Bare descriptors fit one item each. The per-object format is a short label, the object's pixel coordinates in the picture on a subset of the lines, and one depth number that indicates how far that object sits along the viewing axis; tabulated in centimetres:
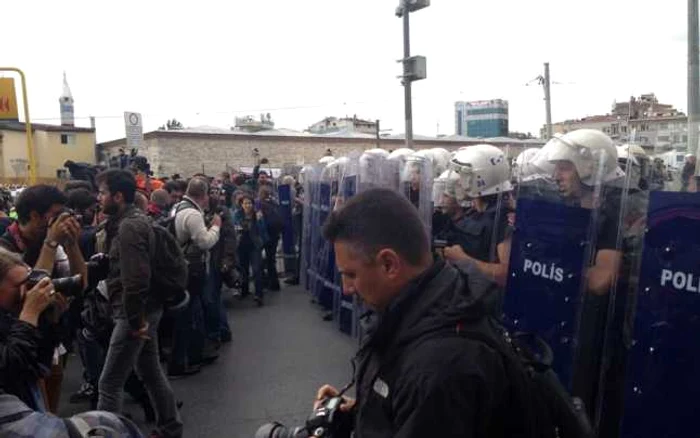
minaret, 4703
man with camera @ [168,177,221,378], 579
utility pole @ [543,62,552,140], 2775
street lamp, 1014
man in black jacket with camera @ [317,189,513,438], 125
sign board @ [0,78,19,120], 580
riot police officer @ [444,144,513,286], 385
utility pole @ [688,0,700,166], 855
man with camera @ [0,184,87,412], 363
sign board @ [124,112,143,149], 1496
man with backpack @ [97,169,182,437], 395
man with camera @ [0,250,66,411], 235
